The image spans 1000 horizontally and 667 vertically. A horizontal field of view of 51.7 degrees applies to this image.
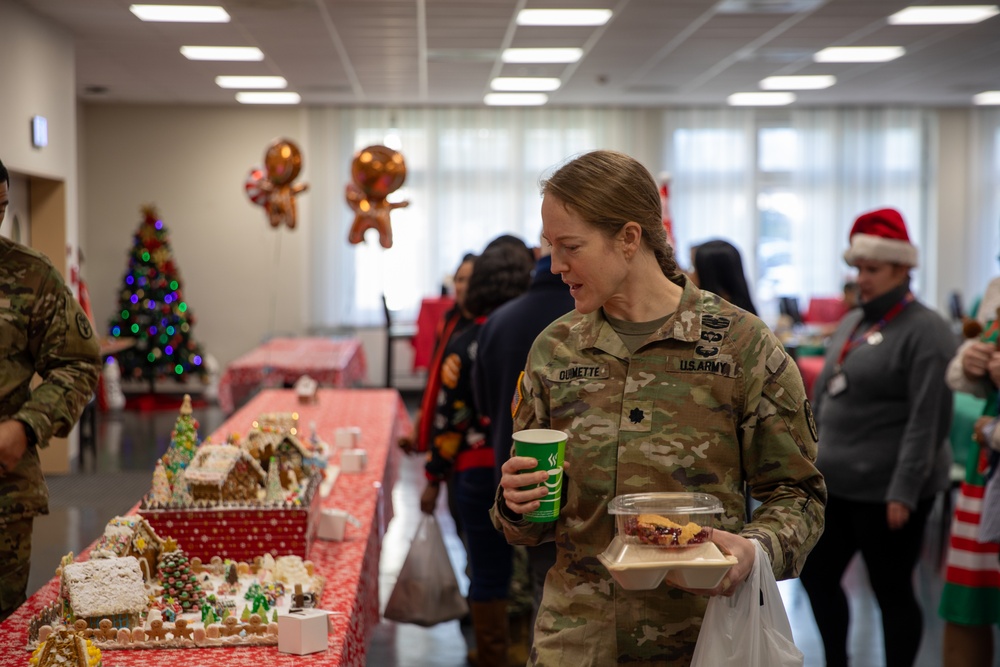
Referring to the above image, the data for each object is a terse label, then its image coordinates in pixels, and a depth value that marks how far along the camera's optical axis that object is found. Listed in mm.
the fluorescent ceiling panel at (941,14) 7196
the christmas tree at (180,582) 2072
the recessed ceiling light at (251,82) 10055
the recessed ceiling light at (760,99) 11586
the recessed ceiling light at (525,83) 10172
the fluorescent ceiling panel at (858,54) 8775
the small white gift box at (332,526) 2709
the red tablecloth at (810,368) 7025
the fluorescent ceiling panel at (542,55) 8672
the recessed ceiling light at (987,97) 11672
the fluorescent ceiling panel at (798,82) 10336
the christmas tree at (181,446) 2424
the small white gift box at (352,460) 3623
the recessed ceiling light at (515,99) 11395
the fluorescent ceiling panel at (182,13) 6980
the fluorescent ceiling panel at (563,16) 7148
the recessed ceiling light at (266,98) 11195
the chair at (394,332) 9469
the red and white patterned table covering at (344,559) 1878
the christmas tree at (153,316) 10867
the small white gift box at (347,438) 3941
